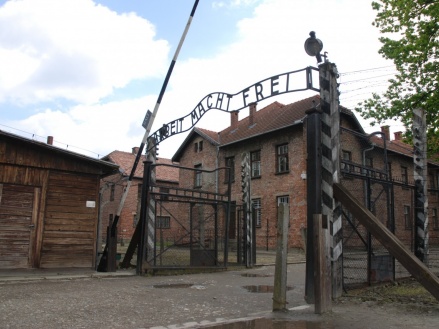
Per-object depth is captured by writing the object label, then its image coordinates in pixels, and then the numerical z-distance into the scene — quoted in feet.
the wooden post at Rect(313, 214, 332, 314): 19.31
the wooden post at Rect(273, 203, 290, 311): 20.02
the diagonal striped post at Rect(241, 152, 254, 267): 45.37
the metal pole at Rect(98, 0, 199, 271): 36.65
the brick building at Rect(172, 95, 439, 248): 79.10
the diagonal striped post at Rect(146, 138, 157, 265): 36.52
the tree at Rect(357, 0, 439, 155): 64.08
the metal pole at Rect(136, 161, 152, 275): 35.96
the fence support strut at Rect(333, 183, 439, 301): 18.22
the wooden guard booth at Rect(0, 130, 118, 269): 35.53
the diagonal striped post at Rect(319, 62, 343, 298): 23.21
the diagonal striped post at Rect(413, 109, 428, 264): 33.78
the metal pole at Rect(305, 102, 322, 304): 22.44
